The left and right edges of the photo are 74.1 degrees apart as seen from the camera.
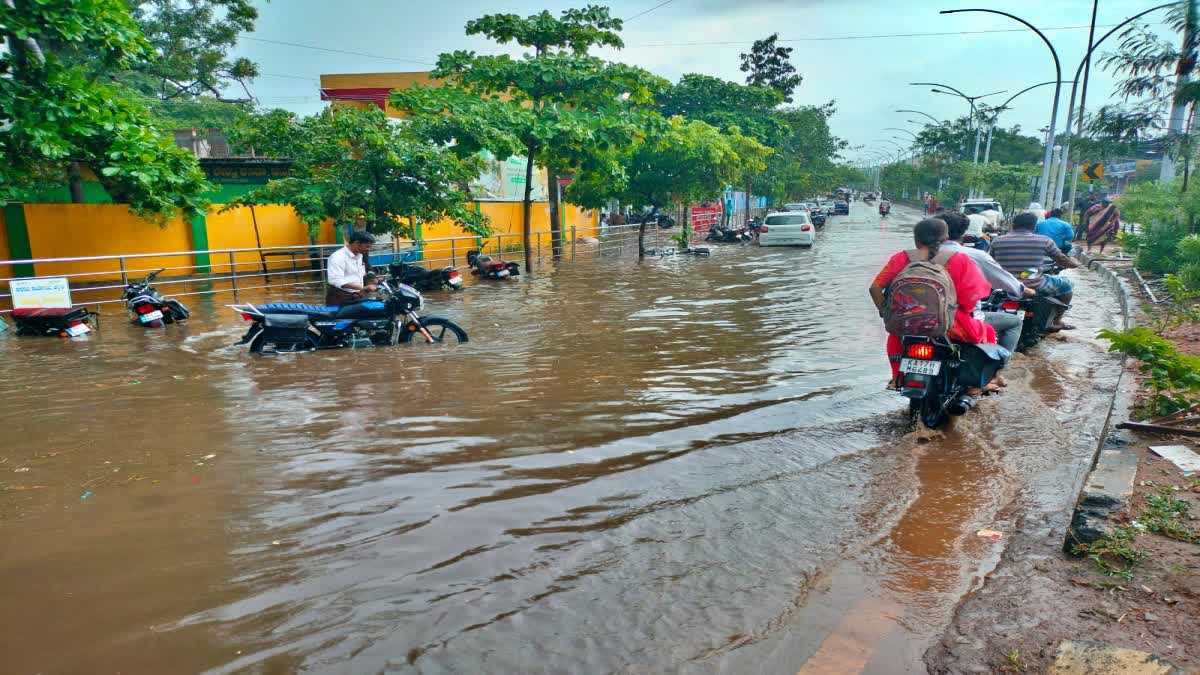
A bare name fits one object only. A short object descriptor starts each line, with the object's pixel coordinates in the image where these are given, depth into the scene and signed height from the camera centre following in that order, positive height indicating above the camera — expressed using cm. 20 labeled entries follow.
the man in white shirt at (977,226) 1155 -70
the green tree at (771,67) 4897 +698
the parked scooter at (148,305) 1121 -171
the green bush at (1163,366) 532 -125
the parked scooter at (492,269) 1816 -194
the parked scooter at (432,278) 1584 -189
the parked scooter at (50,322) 1053 -181
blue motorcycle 888 -159
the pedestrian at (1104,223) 2155 -117
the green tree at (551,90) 1741 +217
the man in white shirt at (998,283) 657 -88
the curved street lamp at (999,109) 3522 +352
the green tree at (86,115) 1059 +94
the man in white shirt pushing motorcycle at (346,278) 909 -108
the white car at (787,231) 2878 -177
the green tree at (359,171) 1472 +22
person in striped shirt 880 -80
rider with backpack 526 -74
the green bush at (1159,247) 1412 -119
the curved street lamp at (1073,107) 2218 +216
